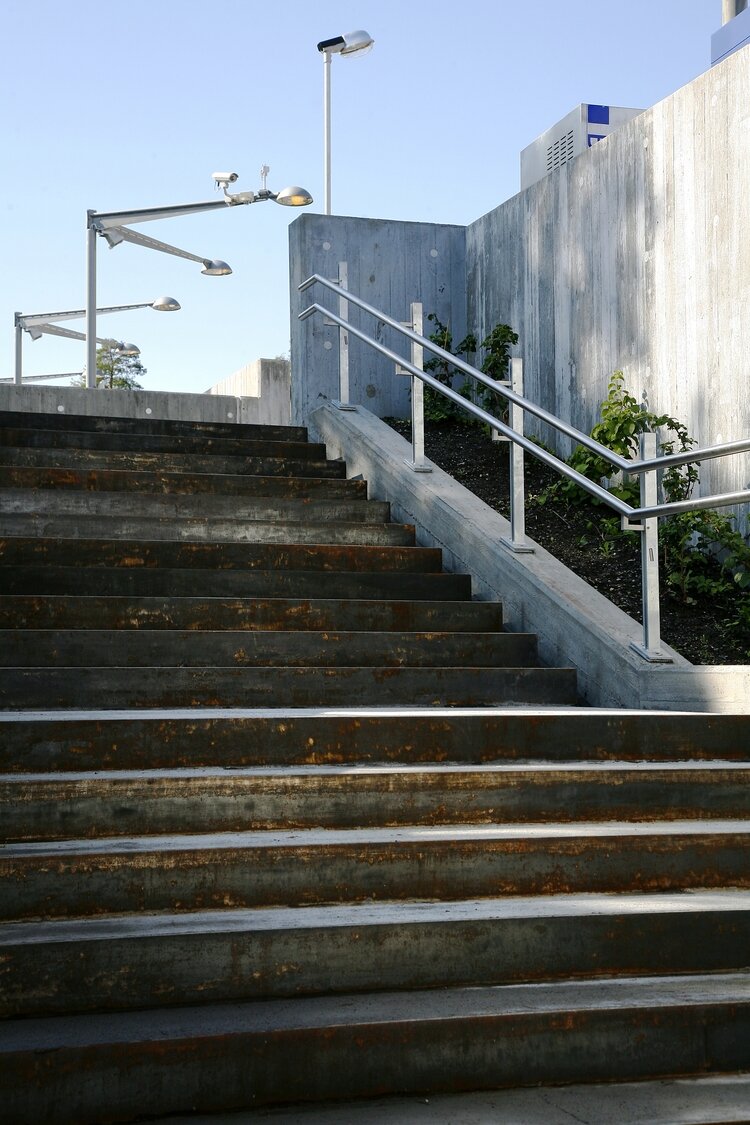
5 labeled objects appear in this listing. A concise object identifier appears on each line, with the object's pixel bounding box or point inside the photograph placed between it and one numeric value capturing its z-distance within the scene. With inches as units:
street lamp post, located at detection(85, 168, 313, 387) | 615.8
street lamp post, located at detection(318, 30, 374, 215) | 484.4
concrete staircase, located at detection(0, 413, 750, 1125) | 100.7
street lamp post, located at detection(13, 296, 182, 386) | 832.9
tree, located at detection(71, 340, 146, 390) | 1904.5
